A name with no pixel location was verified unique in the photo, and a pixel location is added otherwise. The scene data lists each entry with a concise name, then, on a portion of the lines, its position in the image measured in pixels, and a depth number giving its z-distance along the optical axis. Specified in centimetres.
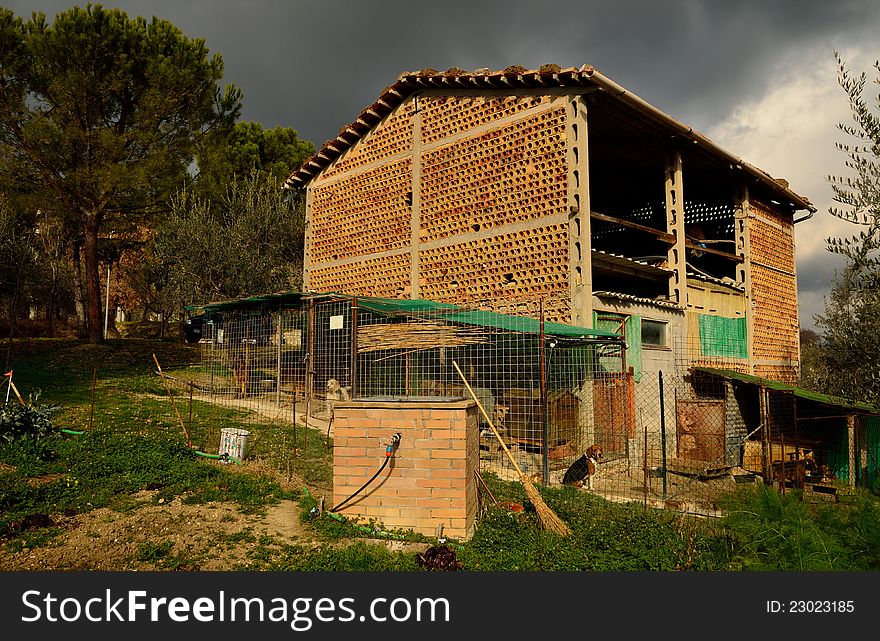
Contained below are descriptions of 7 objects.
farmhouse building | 1198
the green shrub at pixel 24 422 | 766
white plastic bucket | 805
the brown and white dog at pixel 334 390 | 1285
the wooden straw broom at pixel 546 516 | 544
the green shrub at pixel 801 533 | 419
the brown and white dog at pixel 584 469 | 872
